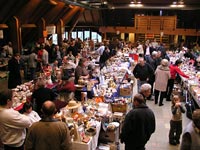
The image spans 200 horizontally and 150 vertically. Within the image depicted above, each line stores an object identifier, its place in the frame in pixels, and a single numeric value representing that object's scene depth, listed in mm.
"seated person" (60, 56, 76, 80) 8633
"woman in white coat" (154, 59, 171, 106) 7605
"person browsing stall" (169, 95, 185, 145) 5305
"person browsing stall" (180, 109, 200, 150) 2814
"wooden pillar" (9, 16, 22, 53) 11672
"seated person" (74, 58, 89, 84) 7289
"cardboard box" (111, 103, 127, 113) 5895
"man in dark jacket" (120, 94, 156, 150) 3713
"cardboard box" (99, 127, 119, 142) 4781
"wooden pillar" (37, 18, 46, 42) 14539
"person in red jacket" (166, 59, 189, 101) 8031
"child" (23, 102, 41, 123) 3946
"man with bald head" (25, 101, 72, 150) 2896
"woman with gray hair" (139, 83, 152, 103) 4766
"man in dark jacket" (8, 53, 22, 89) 8172
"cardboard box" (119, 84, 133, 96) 6969
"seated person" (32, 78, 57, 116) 4930
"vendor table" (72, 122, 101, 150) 3875
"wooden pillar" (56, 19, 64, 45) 17614
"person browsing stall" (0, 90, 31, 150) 3316
